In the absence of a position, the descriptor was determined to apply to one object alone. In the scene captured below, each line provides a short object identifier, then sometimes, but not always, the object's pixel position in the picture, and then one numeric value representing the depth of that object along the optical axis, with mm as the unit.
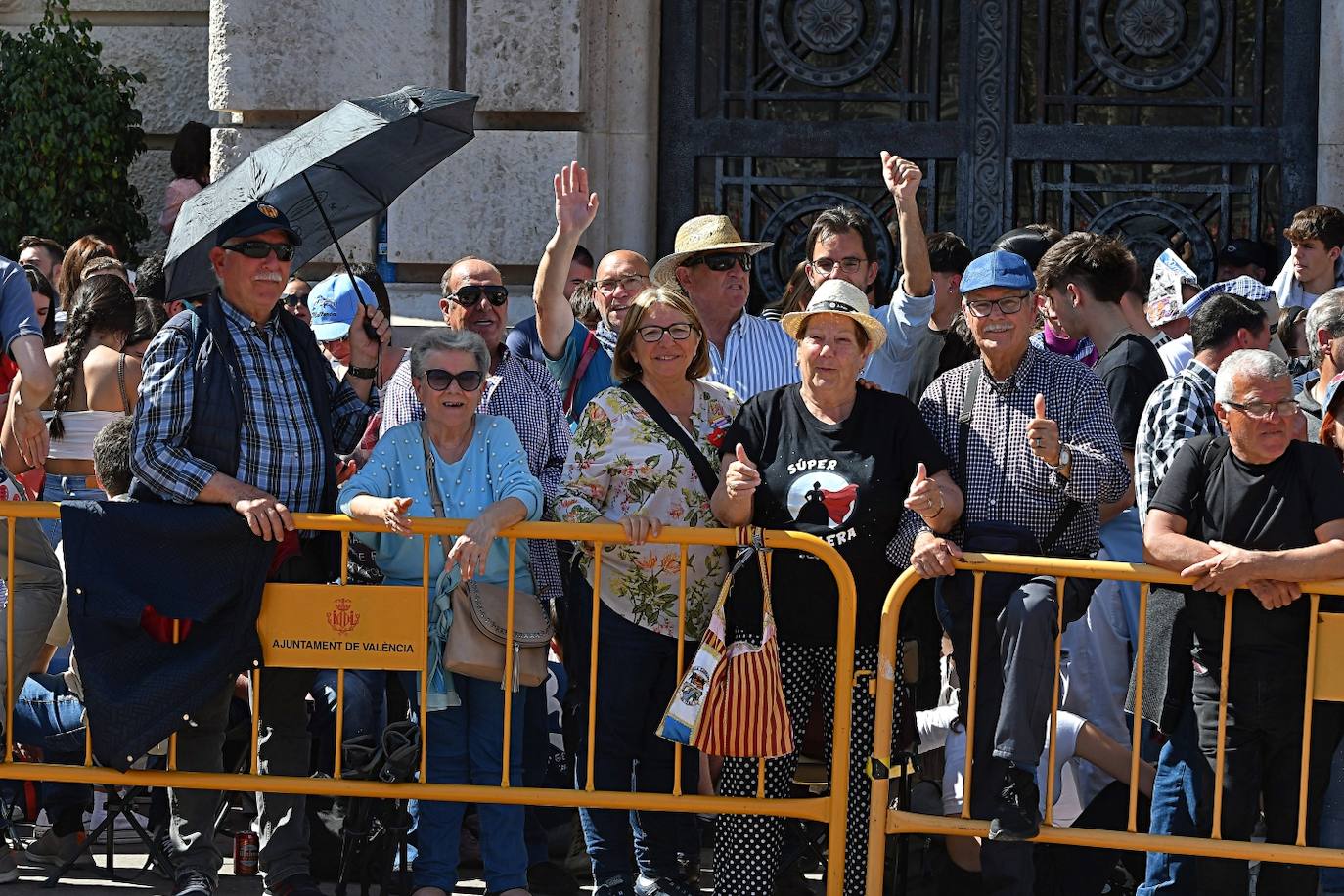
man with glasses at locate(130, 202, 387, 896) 10231
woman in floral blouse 10450
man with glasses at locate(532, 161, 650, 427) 12197
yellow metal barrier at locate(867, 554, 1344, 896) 9608
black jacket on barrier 10259
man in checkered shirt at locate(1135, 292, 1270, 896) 9948
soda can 11462
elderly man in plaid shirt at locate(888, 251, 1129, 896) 9884
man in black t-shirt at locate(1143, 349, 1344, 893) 9615
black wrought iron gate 16244
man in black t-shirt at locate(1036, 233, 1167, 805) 11412
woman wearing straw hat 10089
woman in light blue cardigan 10450
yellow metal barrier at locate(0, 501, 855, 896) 10089
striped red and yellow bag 9962
